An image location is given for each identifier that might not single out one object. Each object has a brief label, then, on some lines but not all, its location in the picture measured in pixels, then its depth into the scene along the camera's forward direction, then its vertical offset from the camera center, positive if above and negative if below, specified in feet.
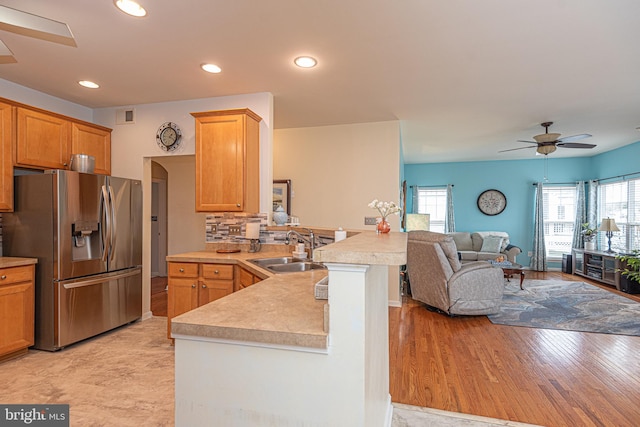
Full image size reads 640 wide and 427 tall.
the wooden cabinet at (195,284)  9.84 -2.15
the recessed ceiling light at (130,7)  6.47 +4.00
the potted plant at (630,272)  16.74 -3.01
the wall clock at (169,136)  12.23 +2.72
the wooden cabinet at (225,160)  10.75 +1.66
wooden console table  18.81 -3.24
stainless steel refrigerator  9.72 -1.07
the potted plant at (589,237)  22.44 -1.66
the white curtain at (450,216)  26.32 -0.32
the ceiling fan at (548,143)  15.44 +3.32
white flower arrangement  7.46 +0.11
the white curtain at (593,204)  23.12 +0.56
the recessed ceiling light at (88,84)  10.44 +4.00
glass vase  6.93 -0.33
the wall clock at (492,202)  25.73 +0.77
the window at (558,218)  24.76 -0.44
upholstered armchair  13.12 -2.68
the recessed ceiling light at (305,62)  8.92 +4.05
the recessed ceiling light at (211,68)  9.35 +4.04
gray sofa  22.33 -2.35
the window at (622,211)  19.62 +0.08
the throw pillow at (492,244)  23.17 -2.20
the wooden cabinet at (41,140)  10.02 +2.23
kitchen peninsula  3.62 -1.65
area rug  12.34 -4.12
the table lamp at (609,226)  19.73 -0.82
